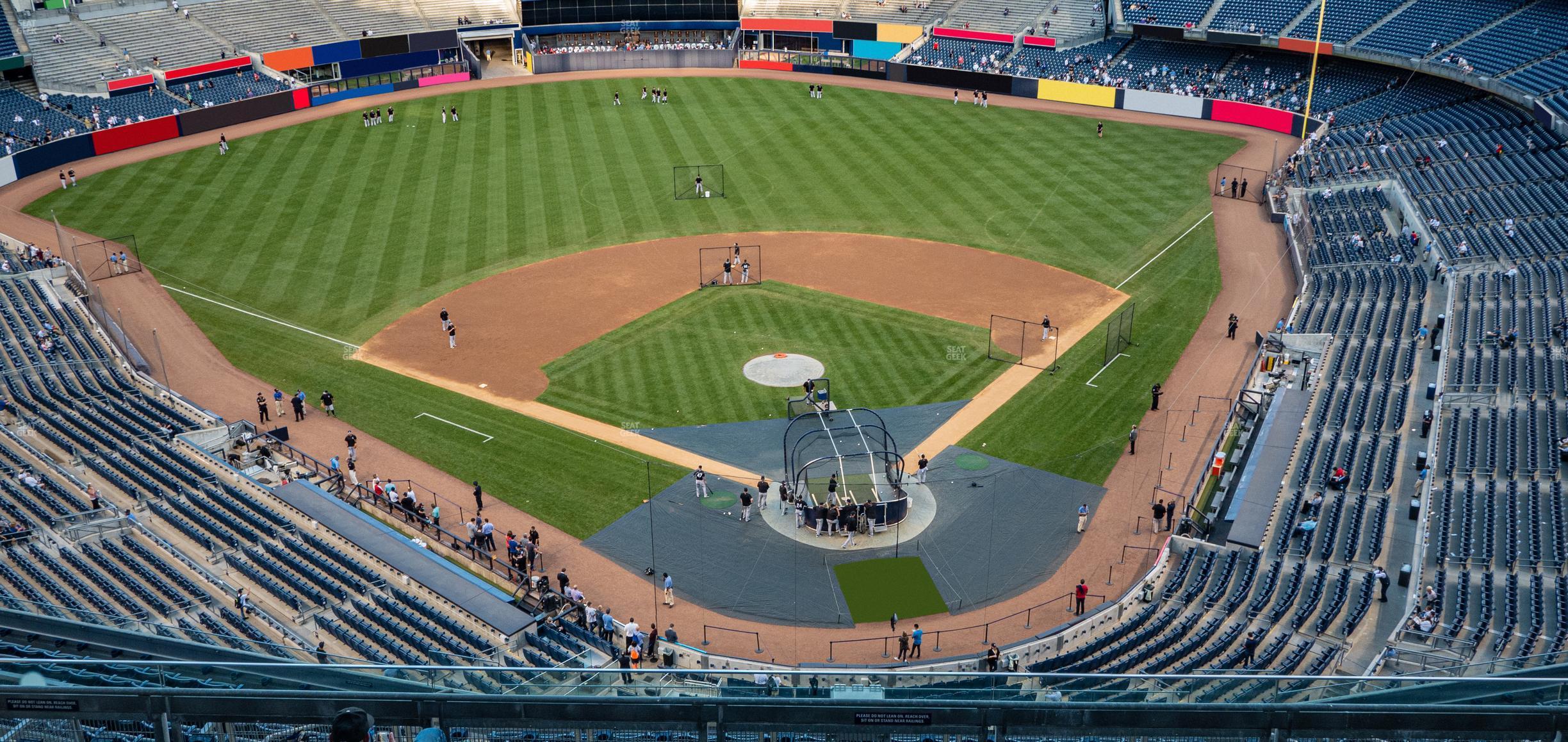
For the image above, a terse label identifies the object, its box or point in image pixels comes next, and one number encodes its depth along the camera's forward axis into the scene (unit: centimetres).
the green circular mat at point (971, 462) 3741
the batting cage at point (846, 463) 3416
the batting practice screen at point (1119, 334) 4497
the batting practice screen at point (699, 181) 6175
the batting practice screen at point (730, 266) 5166
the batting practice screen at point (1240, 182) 6053
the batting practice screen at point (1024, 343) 4453
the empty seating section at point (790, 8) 9000
